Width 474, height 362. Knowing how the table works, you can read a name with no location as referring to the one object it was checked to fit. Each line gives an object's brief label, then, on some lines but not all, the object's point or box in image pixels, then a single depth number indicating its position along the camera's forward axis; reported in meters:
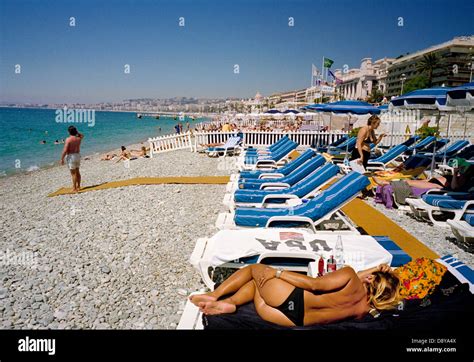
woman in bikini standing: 7.78
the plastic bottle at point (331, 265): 2.94
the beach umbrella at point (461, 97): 4.69
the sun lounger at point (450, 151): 9.50
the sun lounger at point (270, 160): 9.17
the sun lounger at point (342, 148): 11.79
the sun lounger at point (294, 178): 6.36
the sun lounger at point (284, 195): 5.33
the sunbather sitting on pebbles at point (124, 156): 15.94
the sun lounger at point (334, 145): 12.80
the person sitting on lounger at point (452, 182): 5.53
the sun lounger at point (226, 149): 13.22
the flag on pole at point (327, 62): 23.32
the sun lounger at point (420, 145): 11.58
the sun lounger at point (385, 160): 9.29
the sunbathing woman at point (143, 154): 16.30
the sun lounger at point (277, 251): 3.10
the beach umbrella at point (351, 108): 9.92
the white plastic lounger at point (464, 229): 4.21
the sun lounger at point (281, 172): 7.24
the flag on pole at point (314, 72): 23.20
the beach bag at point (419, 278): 2.45
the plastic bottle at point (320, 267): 2.95
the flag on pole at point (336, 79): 22.15
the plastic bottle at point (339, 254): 3.04
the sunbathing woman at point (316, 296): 2.36
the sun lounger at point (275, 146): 10.65
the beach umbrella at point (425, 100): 6.09
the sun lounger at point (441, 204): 5.01
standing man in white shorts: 7.93
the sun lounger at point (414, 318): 2.31
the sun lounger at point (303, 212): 4.25
